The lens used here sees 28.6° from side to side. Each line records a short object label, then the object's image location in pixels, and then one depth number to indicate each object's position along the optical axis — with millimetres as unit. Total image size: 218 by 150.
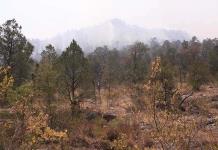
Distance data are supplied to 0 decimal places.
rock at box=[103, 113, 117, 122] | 30062
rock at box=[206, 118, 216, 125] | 24534
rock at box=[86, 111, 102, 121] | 29762
